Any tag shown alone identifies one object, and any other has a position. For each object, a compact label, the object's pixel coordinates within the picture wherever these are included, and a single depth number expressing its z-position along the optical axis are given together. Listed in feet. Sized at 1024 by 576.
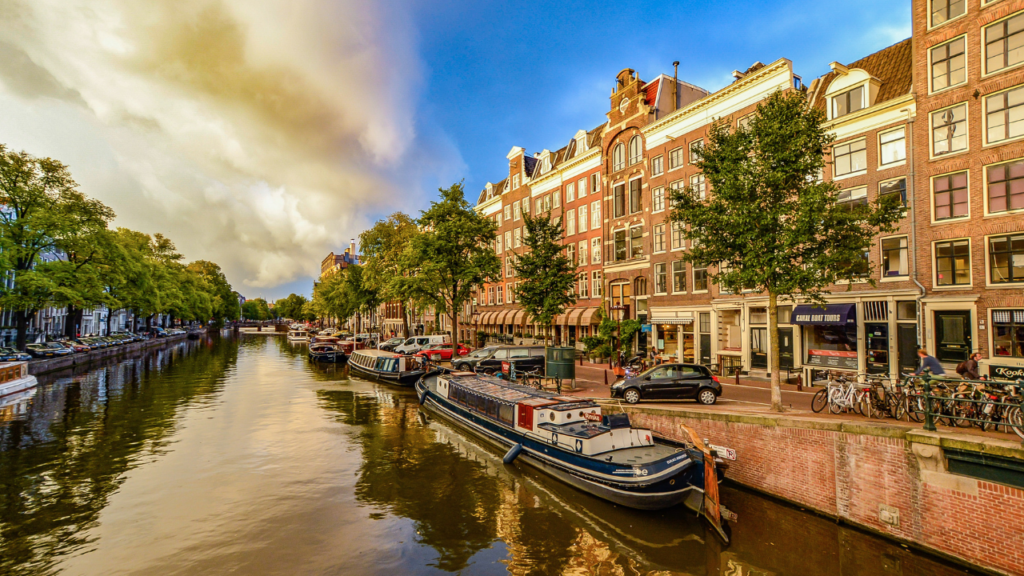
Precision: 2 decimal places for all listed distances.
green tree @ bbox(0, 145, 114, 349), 143.74
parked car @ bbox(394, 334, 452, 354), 160.35
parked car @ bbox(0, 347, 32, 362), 131.51
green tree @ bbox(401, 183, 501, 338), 142.92
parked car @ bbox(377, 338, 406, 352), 187.42
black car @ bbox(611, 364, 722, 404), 67.36
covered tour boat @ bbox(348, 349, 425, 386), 124.06
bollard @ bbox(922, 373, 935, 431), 37.39
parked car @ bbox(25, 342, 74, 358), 155.74
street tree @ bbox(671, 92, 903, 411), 54.60
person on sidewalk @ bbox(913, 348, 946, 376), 48.28
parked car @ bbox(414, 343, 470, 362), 141.90
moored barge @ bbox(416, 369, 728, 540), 44.52
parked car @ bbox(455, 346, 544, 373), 110.73
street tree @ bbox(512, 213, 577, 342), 105.81
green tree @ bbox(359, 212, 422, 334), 187.83
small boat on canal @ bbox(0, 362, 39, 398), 103.60
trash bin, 85.76
